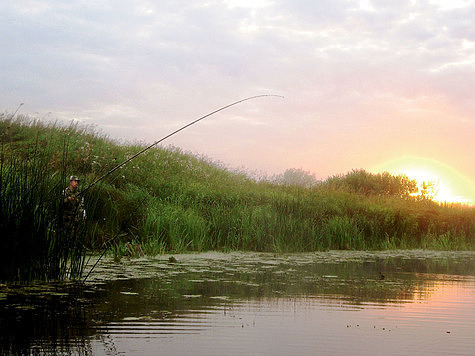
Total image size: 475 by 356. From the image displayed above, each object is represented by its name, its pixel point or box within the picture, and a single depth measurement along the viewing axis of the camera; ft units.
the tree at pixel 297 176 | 141.04
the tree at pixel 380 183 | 112.78
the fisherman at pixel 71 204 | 23.47
